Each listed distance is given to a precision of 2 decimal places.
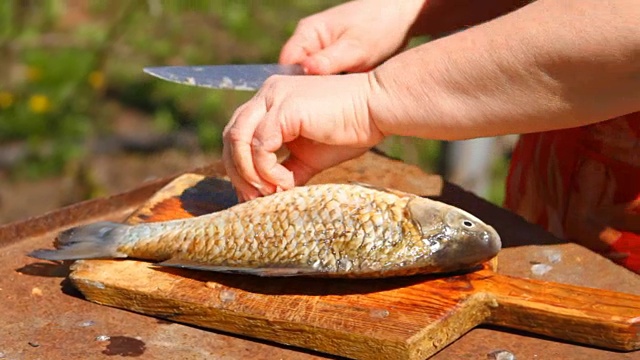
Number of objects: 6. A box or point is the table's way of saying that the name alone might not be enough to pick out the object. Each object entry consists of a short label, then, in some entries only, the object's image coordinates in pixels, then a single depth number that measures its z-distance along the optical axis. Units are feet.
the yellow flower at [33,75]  17.20
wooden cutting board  6.35
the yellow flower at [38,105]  16.60
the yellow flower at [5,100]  16.58
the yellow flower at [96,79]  16.35
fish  6.82
